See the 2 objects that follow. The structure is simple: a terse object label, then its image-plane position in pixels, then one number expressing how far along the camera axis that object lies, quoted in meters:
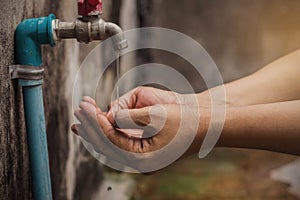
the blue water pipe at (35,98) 0.93
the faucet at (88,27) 0.93
